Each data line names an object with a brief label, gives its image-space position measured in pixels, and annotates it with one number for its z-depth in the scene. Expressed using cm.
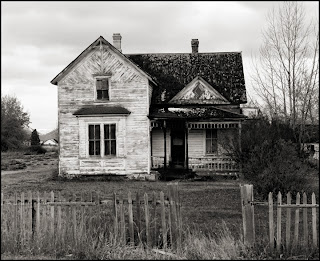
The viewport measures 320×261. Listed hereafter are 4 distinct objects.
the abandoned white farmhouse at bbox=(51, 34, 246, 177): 2311
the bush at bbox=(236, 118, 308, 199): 1337
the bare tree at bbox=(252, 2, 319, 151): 2903
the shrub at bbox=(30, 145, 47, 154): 4838
